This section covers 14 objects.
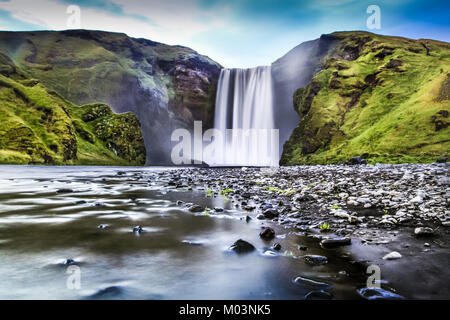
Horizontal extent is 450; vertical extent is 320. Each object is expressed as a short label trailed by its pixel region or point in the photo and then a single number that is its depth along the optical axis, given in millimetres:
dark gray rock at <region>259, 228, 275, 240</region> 4667
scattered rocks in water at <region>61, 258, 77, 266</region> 3317
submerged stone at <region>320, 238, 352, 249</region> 4145
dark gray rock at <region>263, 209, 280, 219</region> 6277
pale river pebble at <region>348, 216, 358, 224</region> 5415
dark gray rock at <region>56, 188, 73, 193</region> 11200
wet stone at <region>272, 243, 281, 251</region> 4035
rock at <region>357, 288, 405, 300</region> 2521
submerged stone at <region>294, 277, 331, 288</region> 2793
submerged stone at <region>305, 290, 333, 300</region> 2531
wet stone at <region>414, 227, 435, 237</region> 4375
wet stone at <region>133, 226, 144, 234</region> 4959
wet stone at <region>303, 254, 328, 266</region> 3471
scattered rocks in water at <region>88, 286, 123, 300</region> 2510
